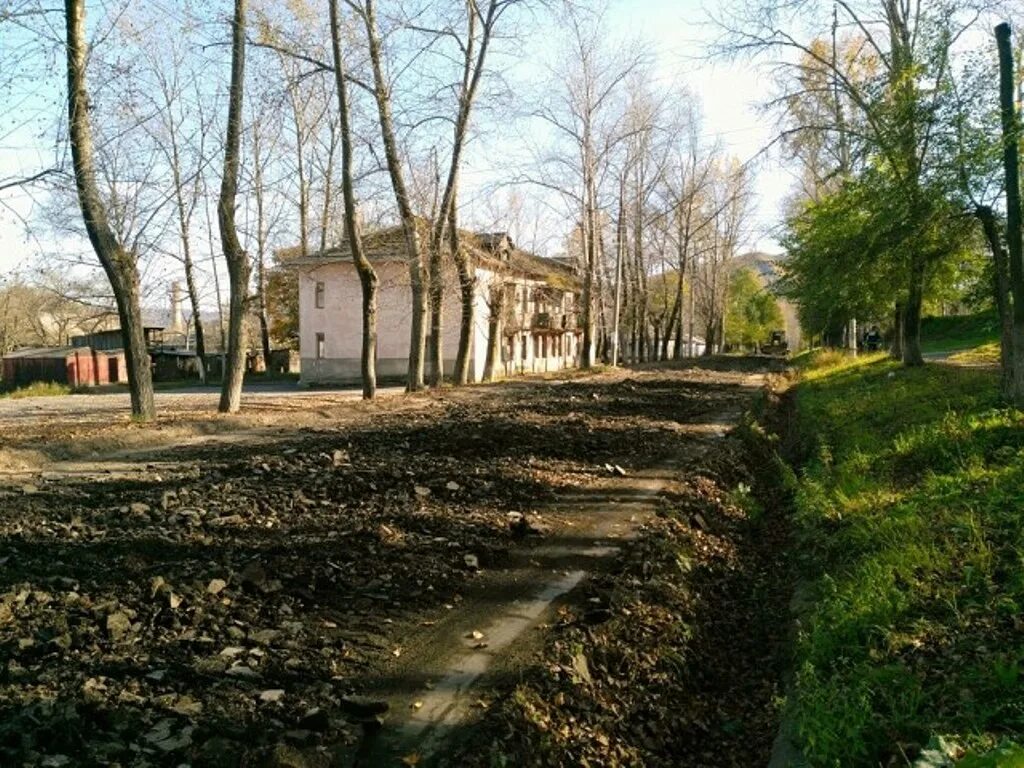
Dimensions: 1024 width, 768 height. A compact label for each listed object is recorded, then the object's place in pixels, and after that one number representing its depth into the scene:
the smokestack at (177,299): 37.02
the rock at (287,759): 3.47
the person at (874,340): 43.09
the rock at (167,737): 3.56
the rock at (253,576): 5.61
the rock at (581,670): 4.80
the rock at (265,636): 4.78
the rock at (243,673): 4.32
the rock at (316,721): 3.91
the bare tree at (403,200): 21.34
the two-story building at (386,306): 36.81
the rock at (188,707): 3.86
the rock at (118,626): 4.59
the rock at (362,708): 4.14
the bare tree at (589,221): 37.25
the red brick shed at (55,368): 43.53
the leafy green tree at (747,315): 93.71
